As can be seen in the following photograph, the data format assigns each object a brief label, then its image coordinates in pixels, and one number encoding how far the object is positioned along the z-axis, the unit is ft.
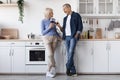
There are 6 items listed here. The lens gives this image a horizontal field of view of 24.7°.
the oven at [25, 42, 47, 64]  21.34
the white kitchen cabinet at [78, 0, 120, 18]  22.33
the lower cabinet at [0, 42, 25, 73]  21.38
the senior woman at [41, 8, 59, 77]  20.42
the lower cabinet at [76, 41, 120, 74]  21.40
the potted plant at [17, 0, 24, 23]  22.66
